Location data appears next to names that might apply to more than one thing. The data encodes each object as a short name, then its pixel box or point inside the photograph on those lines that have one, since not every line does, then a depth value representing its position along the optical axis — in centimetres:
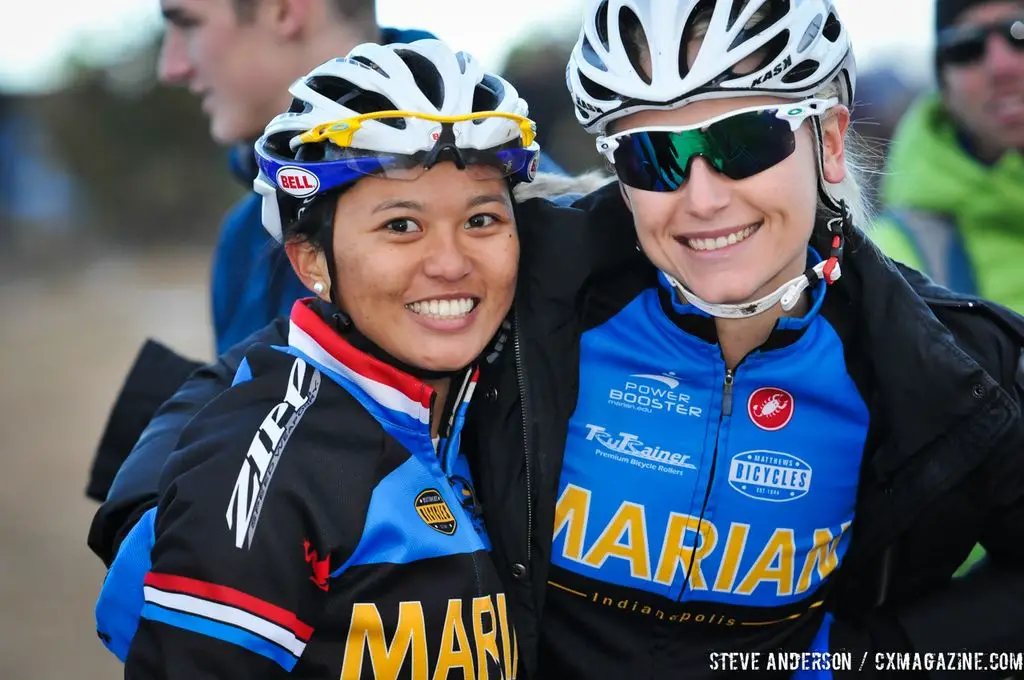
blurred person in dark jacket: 408
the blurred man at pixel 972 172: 440
